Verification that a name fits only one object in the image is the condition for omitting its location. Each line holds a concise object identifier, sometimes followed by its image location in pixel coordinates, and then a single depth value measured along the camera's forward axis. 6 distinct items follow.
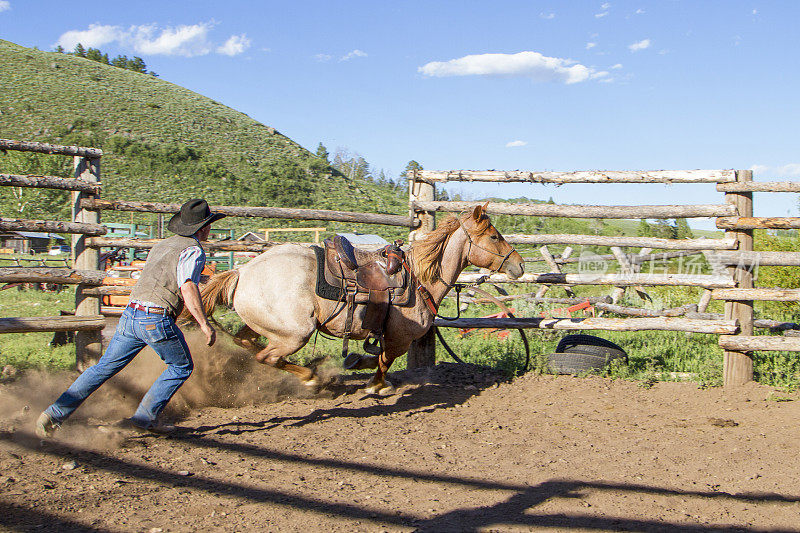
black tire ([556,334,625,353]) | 7.59
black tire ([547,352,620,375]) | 7.32
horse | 5.41
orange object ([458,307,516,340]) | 10.64
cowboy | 4.53
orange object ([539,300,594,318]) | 10.95
